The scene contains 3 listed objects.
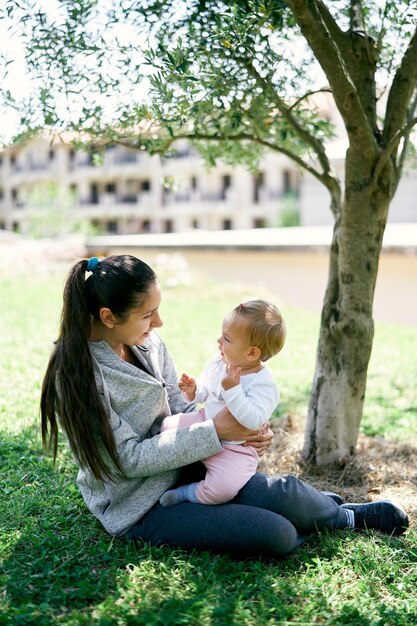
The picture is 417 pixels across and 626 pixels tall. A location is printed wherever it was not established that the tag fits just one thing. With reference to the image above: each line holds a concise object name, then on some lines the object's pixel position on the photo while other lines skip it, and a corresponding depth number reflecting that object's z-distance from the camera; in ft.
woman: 9.21
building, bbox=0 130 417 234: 119.03
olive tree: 11.77
